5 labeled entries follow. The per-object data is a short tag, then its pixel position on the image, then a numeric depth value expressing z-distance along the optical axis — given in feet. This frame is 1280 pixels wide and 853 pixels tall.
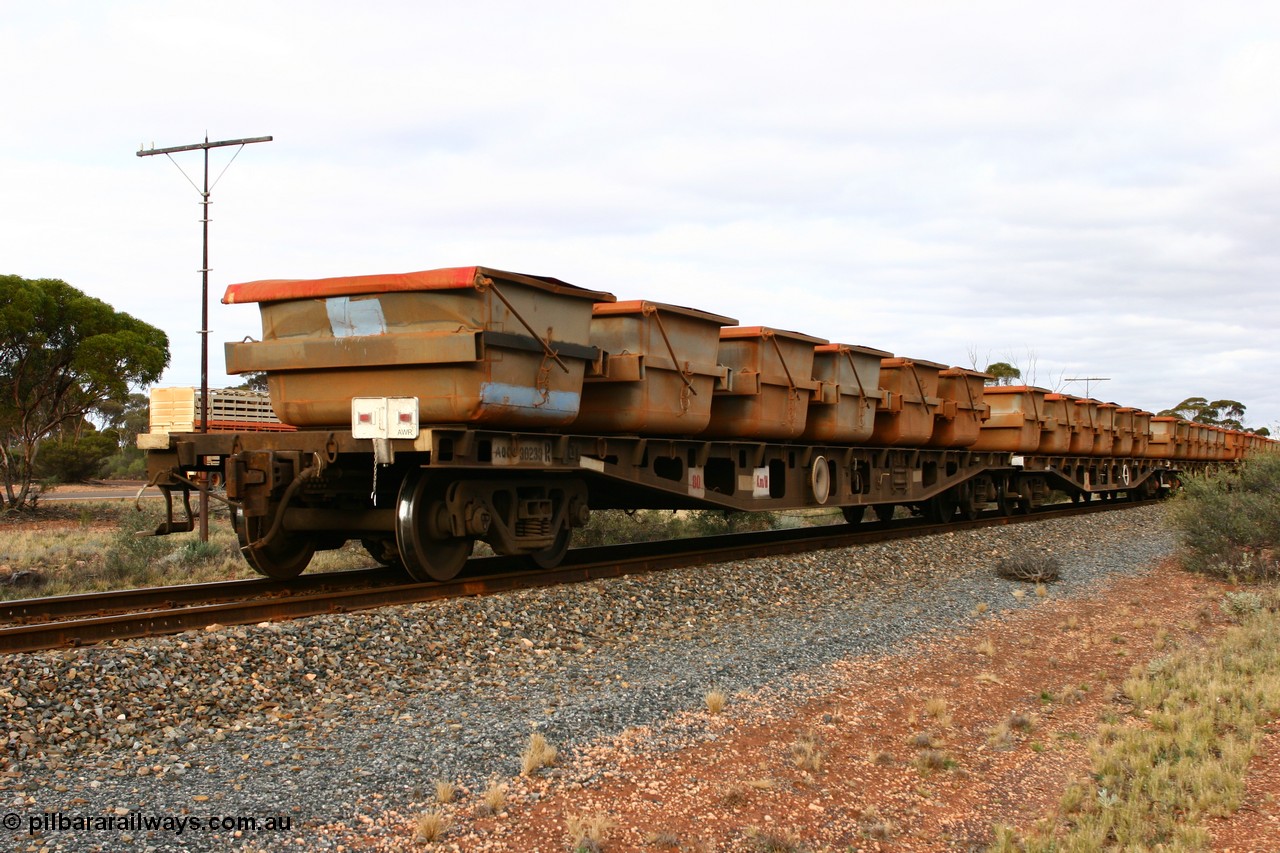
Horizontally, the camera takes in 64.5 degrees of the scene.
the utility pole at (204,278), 55.93
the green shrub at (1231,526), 42.47
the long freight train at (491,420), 25.91
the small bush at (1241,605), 32.58
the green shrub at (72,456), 121.60
